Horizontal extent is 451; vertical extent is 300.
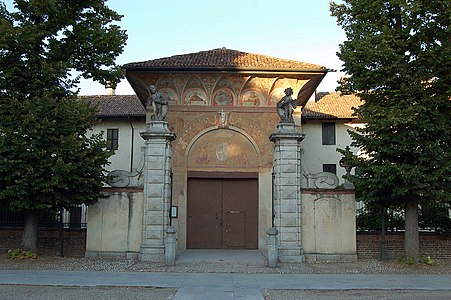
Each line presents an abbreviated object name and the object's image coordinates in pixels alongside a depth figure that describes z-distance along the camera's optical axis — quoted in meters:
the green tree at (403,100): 13.52
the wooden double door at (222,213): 18.08
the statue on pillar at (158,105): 14.95
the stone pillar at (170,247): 13.71
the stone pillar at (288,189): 14.56
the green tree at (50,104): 13.48
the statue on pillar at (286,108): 15.05
